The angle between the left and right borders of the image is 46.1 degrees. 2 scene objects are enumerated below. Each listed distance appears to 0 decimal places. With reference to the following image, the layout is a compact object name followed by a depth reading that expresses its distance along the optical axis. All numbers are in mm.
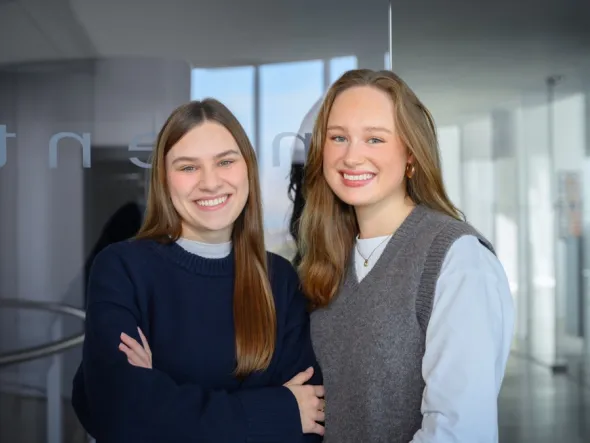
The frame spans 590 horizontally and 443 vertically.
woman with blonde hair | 1540
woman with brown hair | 1628
